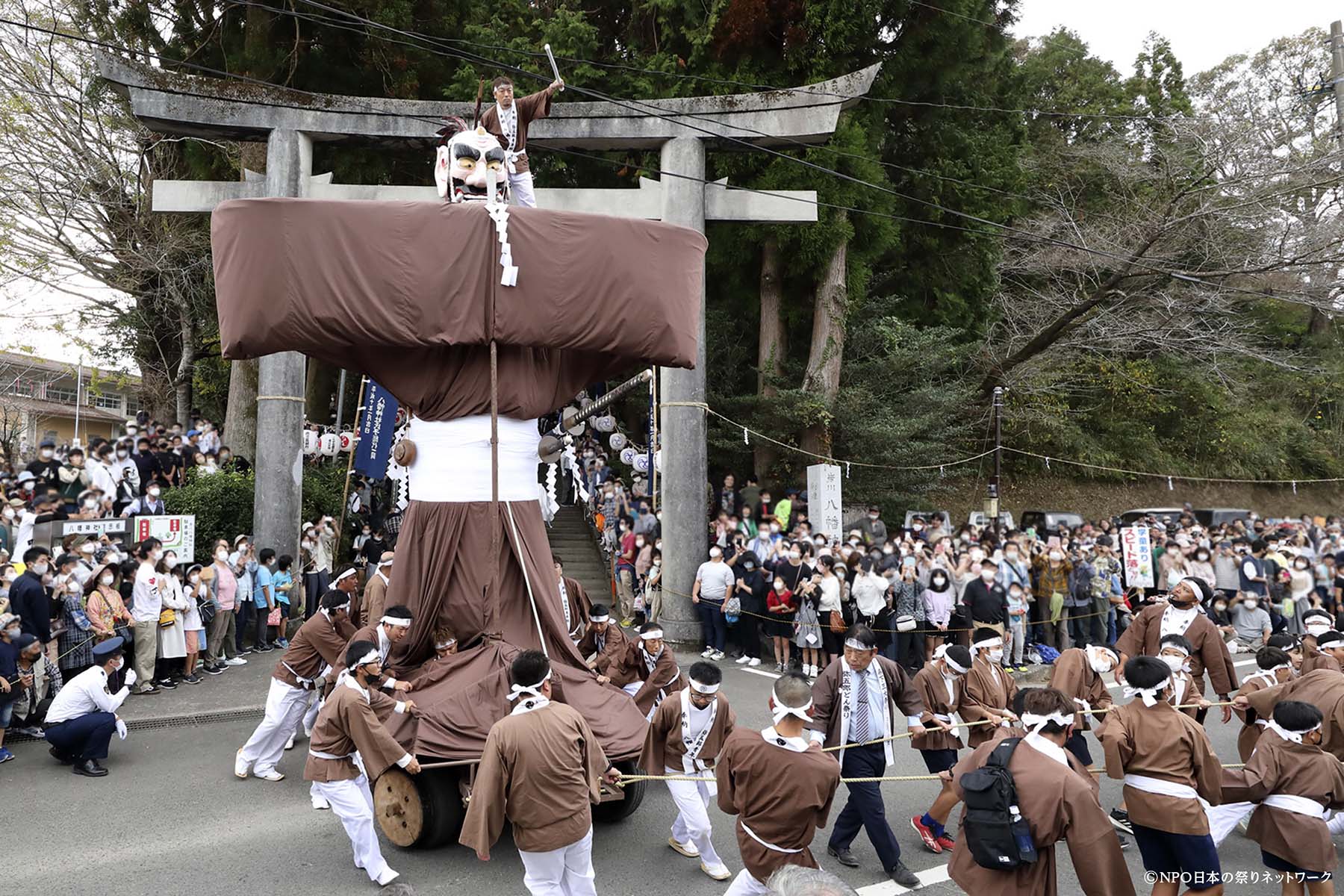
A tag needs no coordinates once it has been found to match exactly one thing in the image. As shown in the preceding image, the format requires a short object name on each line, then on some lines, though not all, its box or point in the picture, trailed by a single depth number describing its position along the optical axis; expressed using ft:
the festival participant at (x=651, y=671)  25.12
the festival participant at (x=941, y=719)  22.35
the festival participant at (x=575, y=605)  28.35
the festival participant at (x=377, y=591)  28.04
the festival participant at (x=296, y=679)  26.89
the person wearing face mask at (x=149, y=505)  43.16
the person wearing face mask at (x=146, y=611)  34.60
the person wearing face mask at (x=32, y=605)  29.14
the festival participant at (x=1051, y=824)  14.57
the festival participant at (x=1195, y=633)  27.37
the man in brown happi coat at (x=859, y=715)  20.93
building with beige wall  83.46
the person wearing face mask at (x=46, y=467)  44.60
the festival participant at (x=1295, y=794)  17.95
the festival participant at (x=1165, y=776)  17.11
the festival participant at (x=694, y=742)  20.04
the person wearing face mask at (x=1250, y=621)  49.16
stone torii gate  42.55
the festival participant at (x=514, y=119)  25.29
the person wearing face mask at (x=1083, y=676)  23.18
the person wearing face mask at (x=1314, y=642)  23.50
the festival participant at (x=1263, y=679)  23.25
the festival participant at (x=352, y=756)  19.52
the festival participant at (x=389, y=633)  22.28
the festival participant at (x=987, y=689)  22.62
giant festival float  21.86
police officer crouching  26.73
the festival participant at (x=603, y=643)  27.35
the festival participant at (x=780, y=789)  16.11
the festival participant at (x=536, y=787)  16.21
